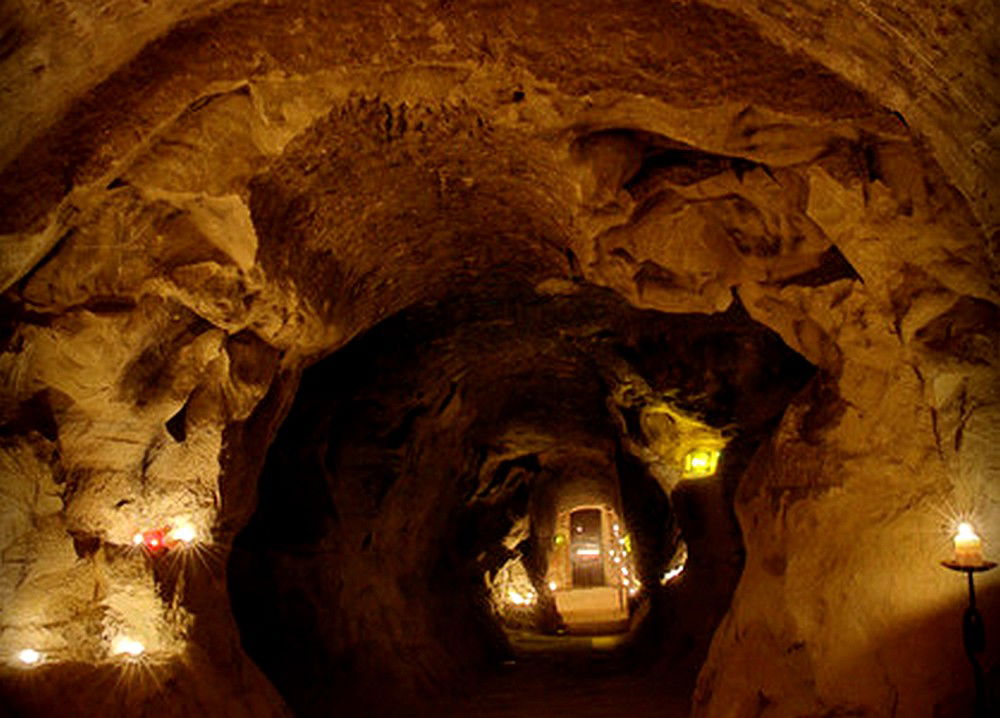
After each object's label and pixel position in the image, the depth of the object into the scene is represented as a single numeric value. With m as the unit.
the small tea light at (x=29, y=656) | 4.36
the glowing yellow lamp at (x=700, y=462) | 9.61
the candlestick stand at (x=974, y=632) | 3.44
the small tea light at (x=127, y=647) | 4.79
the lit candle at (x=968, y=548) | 3.45
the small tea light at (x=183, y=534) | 5.25
